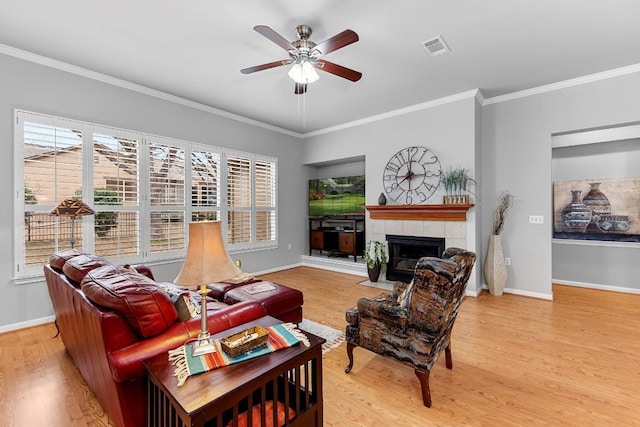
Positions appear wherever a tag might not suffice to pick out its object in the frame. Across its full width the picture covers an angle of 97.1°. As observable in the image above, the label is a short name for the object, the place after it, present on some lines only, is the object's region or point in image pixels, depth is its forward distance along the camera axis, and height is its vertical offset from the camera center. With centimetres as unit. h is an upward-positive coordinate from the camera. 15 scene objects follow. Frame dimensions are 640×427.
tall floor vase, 420 -85
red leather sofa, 141 -65
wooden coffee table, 107 -72
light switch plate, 409 -11
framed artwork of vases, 427 +3
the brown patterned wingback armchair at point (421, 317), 182 -75
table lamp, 141 -27
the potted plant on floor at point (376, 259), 496 -83
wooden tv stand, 575 -49
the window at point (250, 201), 527 +23
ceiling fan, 266 +145
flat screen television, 582 +35
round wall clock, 465 +63
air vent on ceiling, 294 +179
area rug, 277 -129
